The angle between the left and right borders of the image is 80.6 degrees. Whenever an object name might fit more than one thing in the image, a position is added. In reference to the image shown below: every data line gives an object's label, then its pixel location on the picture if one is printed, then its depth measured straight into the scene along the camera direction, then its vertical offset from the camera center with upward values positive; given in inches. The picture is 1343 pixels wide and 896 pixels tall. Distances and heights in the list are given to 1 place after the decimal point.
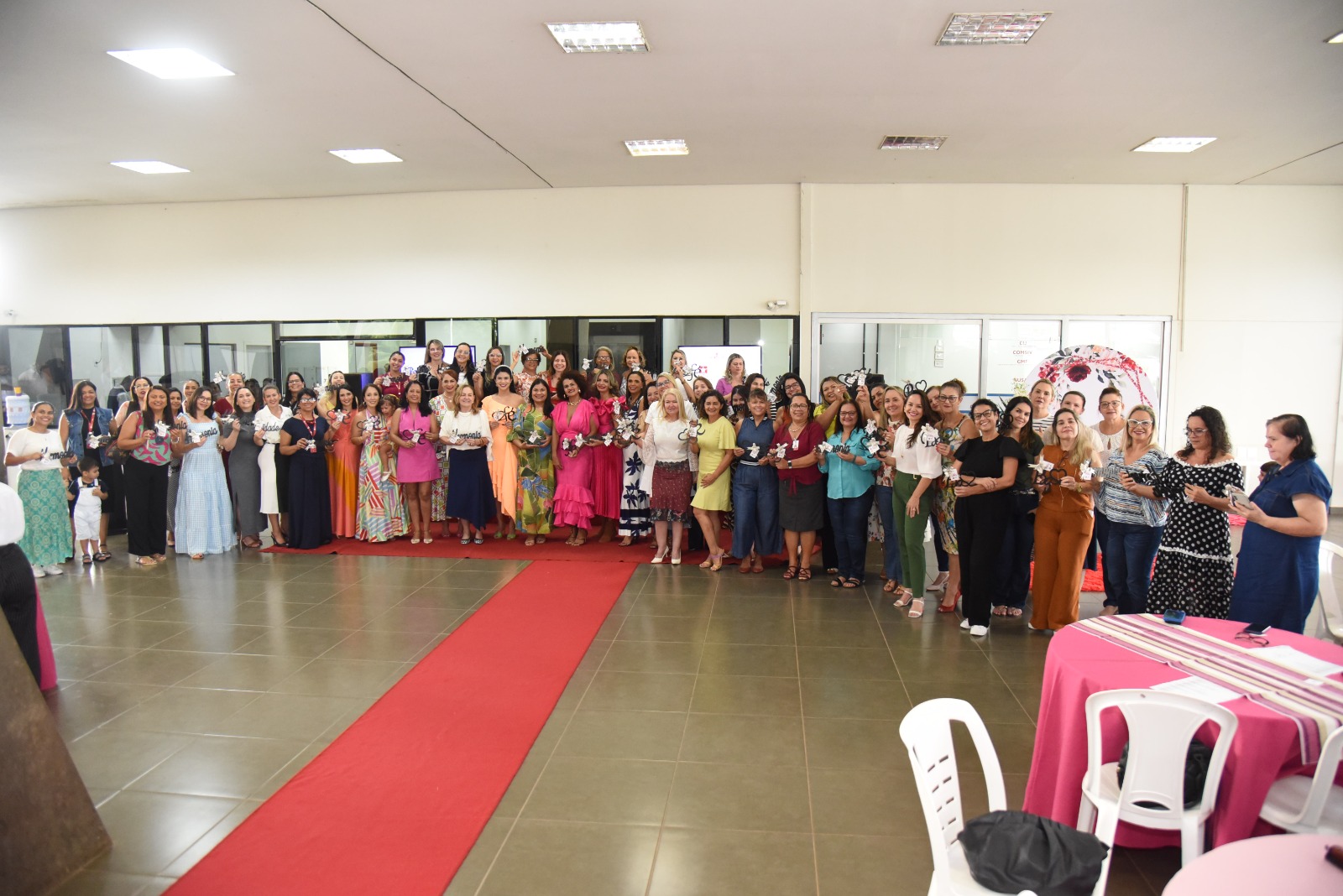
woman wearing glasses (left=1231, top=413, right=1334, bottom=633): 142.4 -27.8
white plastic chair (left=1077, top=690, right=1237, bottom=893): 88.0 -43.6
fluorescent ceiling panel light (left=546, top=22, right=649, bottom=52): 201.5 +89.4
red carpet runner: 108.2 -66.7
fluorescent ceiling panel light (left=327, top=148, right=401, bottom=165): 314.0 +89.6
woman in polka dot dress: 156.0 -29.8
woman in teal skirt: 249.8 -35.8
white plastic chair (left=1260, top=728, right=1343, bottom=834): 88.2 -49.0
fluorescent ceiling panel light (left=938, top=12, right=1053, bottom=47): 194.2 +88.6
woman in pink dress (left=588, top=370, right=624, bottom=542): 300.7 -34.5
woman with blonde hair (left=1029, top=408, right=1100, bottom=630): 192.1 -34.2
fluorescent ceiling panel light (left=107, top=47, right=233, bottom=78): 217.2 +89.0
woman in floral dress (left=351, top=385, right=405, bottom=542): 304.5 -37.6
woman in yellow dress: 258.4 -28.1
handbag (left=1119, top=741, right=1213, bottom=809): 94.8 -47.2
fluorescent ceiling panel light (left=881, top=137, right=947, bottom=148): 296.7 +89.1
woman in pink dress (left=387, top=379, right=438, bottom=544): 300.8 -23.8
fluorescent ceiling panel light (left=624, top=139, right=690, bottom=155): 305.3 +90.5
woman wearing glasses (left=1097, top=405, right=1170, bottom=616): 186.5 -31.4
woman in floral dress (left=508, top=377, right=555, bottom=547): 291.7 -31.2
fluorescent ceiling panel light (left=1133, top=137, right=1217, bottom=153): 294.0 +88.1
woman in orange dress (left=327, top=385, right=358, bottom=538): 314.2 -35.7
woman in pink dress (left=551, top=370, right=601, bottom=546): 289.0 -27.9
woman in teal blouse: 238.5 -33.6
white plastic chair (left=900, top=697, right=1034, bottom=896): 81.4 -43.8
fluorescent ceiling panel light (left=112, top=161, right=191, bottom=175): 329.1 +88.7
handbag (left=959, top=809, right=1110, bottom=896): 74.2 -45.8
